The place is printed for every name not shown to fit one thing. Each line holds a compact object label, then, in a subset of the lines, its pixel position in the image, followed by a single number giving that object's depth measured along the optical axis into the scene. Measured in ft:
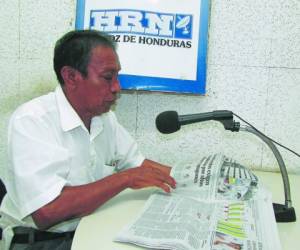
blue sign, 4.61
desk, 2.48
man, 2.99
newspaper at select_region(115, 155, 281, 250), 2.41
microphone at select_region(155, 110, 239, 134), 3.03
